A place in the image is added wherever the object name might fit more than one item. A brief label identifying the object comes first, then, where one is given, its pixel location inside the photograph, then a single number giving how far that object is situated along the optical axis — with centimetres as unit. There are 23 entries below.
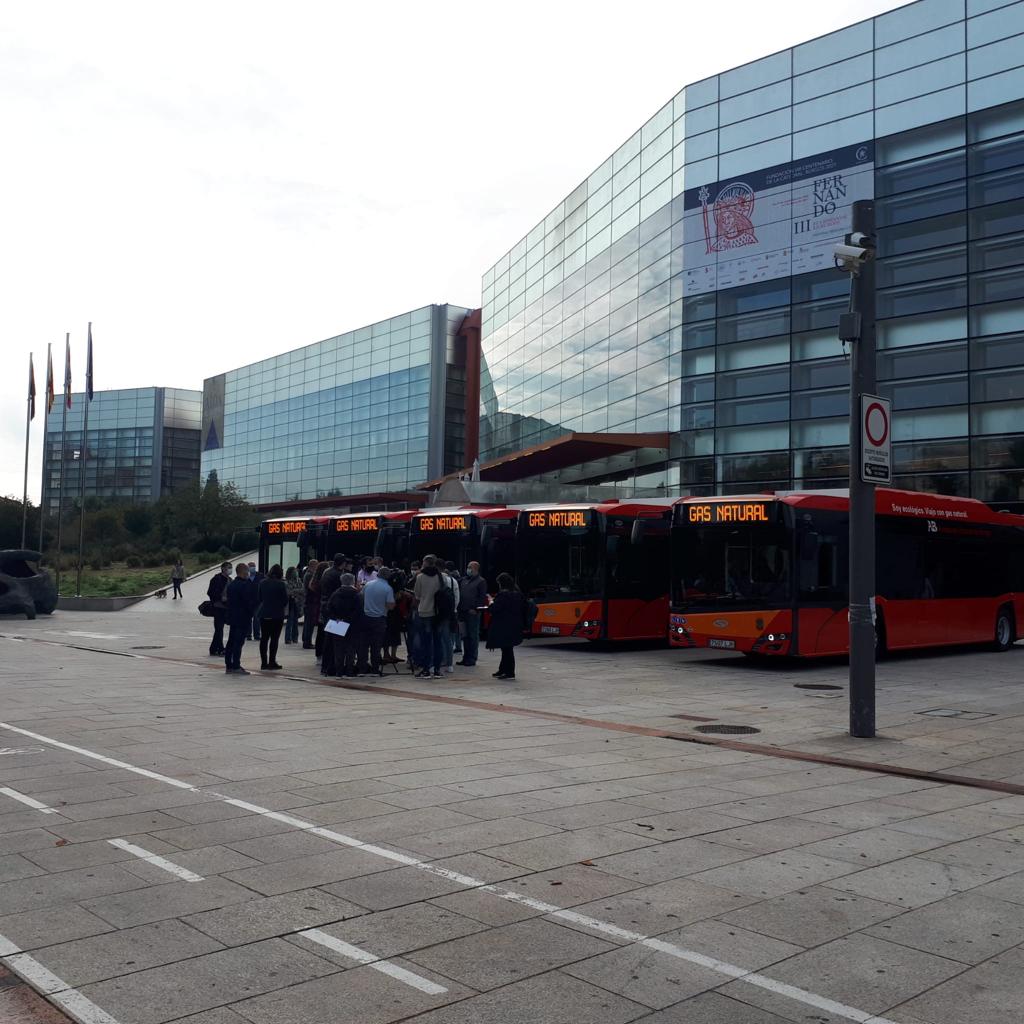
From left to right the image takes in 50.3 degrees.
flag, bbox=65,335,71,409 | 4912
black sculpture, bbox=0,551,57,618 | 3322
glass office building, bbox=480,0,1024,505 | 3816
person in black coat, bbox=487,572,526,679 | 1639
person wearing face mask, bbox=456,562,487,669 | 1850
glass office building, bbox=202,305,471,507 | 7069
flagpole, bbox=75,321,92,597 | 4884
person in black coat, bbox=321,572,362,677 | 1622
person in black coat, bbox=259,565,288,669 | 1733
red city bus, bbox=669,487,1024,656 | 1825
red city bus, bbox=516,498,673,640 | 2188
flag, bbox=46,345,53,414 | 4988
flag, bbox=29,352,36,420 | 5069
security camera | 1109
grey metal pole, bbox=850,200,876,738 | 1091
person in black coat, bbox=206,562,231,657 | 1922
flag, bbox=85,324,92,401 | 4888
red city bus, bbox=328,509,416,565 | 2697
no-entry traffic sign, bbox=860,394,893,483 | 1104
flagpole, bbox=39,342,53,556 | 5009
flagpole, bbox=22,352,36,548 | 5033
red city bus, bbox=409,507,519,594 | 2386
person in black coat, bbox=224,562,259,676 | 1689
